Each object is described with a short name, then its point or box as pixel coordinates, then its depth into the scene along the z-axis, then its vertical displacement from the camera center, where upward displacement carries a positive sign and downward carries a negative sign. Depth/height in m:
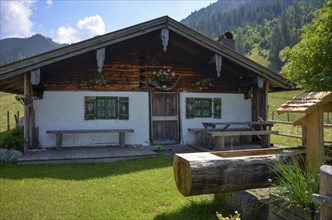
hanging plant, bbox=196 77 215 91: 11.80 +1.27
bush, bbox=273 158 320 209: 3.13 -0.89
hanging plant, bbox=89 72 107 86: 10.43 +1.32
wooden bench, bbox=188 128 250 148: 10.85 -0.89
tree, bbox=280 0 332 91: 4.59 +1.00
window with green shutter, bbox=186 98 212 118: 11.64 +0.27
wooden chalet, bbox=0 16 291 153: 9.78 +1.04
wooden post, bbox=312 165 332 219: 2.26 -0.67
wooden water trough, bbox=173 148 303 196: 3.85 -0.85
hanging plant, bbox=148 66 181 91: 11.15 +1.41
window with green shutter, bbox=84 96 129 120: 10.41 +0.27
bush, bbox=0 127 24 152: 9.49 -0.95
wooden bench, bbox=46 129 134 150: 9.57 -0.63
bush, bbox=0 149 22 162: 8.31 -1.24
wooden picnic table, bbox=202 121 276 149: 9.44 -0.67
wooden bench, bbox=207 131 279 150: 9.25 -0.72
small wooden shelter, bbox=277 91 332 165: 4.27 -0.13
